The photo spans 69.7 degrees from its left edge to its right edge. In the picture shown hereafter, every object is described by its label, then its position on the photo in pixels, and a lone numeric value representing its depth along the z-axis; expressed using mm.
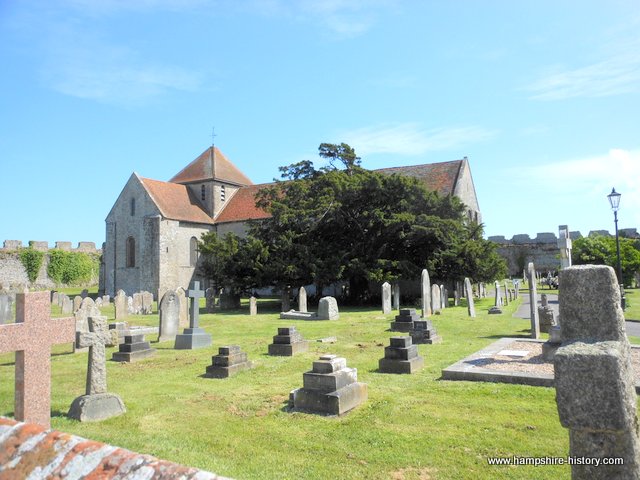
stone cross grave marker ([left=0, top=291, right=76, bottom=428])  4570
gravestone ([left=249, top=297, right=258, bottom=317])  22250
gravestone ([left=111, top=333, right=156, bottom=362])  10523
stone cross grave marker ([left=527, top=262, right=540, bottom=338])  11930
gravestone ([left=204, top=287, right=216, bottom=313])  24500
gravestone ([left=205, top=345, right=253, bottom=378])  8781
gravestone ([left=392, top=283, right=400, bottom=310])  23400
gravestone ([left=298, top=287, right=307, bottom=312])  21297
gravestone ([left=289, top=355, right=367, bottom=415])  6304
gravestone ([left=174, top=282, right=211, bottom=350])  12211
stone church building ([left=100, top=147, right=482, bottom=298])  34875
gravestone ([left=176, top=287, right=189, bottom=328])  17848
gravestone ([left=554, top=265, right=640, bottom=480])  2686
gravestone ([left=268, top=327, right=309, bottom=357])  10891
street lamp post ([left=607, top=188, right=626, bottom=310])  16562
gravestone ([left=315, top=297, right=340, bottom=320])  18531
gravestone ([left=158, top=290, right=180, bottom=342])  13789
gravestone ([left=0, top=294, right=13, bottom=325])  16344
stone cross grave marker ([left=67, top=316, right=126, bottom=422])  6195
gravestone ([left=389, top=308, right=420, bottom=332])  13992
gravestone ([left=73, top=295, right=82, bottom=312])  22422
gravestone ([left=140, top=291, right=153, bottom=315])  24250
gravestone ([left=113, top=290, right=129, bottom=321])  20812
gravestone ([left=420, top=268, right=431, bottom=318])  18281
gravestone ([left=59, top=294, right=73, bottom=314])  23144
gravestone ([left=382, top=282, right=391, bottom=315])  20031
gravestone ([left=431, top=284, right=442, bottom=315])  20234
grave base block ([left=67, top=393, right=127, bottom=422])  6156
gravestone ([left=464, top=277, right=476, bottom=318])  18447
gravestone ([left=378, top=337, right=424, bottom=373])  8680
